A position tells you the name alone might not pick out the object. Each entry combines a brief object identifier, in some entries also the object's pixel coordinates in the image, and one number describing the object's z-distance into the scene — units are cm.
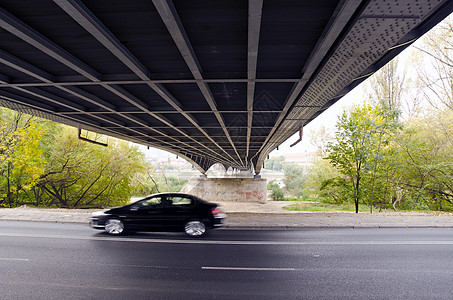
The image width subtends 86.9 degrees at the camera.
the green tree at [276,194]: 5611
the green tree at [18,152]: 1783
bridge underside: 382
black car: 794
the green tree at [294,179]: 6288
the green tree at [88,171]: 2325
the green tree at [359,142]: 1410
